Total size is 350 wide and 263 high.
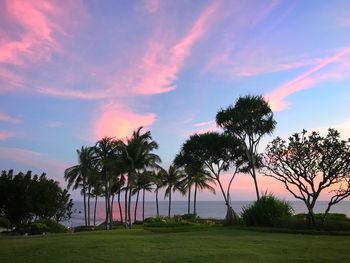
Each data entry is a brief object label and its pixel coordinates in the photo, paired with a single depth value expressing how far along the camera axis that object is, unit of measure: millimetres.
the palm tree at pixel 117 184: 58925
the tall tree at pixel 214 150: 47094
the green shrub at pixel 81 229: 46184
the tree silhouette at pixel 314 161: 28938
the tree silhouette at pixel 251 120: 40500
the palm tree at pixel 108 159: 53219
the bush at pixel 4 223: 52500
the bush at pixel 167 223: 40372
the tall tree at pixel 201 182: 67250
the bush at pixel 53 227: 43500
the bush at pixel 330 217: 30928
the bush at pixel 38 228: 38909
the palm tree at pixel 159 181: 68188
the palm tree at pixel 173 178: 73750
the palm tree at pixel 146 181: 57056
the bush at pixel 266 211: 30812
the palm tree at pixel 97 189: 64613
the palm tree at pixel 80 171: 62562
